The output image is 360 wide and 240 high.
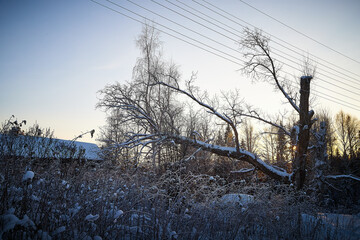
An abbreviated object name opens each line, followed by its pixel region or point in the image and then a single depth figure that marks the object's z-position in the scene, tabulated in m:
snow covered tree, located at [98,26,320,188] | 8.71
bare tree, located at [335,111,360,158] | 23.85
